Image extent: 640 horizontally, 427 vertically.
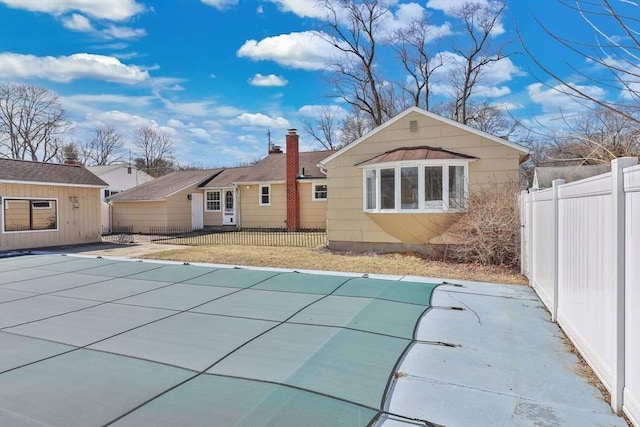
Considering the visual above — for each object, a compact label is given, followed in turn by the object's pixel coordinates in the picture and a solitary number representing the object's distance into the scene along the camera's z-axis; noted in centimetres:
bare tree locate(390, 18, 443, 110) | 2683
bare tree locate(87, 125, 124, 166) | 4659
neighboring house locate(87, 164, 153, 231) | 3123
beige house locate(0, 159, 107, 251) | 1515
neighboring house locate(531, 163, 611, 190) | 1009
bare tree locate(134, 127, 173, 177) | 4950
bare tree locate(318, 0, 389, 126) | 2505
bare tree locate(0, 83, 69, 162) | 3591
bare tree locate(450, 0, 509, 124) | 2500
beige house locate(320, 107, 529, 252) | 1152
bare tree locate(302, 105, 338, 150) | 3756
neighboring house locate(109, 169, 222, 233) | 2203
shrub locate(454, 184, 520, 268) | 963
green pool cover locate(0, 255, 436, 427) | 291
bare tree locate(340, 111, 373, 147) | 3225
